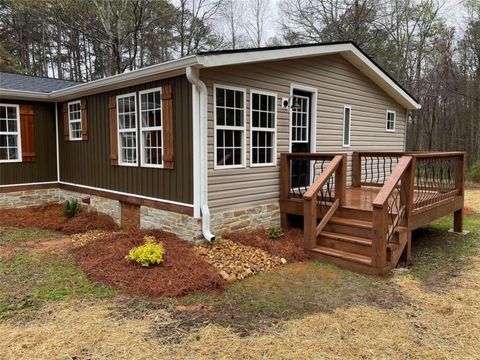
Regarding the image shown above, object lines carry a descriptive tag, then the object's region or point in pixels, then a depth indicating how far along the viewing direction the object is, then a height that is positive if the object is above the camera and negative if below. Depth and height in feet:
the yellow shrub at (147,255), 15.06 -4.51
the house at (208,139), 18.03 +0.64
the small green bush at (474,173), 51.01 -3.85
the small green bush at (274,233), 20.55 -4.94
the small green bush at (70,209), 25.91 -4.37
